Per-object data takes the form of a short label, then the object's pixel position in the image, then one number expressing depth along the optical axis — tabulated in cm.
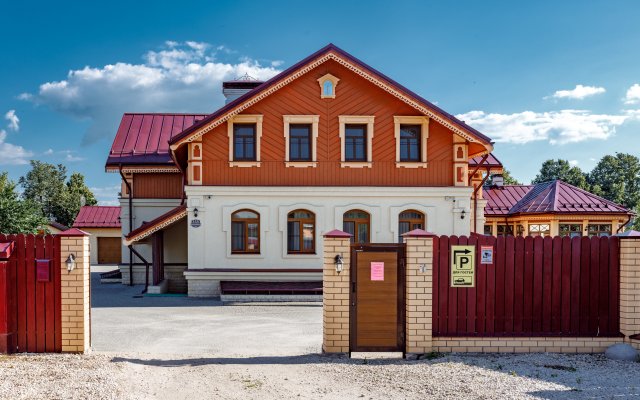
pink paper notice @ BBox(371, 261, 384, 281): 798
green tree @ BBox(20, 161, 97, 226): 5372
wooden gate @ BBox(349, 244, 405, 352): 798
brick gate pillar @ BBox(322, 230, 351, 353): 795
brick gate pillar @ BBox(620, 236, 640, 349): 802
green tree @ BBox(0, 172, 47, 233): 1942
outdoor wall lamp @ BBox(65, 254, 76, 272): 780
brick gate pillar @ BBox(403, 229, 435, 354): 793
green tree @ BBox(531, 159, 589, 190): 6232
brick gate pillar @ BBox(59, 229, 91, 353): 785
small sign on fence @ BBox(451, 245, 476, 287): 809
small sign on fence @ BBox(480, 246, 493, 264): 816
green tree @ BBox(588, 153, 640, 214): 5681
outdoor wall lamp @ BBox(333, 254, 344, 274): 790
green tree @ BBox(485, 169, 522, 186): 6100
